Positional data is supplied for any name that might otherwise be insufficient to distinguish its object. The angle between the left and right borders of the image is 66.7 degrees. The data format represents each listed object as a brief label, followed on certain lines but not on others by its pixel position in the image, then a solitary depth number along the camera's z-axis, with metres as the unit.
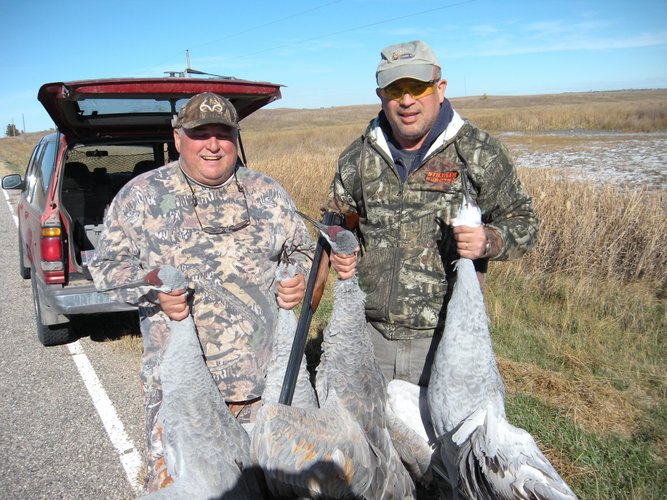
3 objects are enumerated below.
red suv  4.44
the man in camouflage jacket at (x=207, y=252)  2.66
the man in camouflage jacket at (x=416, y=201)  2.80
